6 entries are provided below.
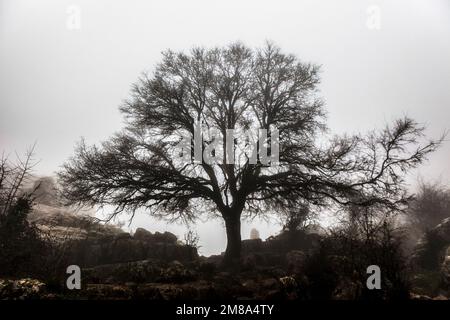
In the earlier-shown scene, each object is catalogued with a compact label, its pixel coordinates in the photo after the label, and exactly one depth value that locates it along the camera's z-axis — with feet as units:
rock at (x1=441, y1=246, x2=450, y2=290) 41.12
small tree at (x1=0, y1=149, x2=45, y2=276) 32.68
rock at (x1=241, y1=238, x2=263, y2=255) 78.02
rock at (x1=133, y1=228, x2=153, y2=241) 77.82
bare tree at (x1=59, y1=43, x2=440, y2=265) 44.16
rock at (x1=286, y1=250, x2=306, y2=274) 39.62
